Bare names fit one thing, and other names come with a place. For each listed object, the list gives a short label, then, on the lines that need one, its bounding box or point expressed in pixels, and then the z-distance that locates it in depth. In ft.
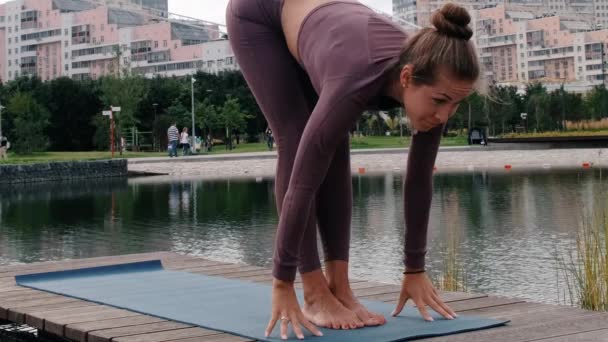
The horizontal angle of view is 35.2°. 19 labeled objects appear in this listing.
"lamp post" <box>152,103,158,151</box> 174.50
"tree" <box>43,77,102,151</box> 194.18
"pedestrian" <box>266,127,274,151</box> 147.88
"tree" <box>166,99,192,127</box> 188.34
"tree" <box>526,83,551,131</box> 186.91
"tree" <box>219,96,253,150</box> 179.93
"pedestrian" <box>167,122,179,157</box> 125.08
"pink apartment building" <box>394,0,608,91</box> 423.23
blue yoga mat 10.54
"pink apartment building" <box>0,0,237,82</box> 421.59
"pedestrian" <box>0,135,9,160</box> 120.06
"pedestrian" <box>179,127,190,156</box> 134.44
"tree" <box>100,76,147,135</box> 175.83
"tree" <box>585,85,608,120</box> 189.88
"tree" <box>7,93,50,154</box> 142.92
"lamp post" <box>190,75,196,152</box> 155.51
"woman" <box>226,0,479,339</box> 9.75
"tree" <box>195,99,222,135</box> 181.98
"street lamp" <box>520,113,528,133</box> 186.50
